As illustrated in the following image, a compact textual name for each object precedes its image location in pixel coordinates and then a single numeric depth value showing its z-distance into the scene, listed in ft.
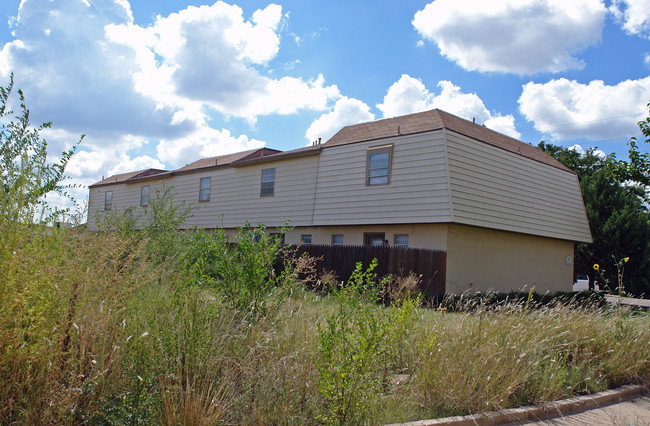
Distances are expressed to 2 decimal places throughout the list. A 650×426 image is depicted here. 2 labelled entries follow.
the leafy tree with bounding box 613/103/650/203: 49.21
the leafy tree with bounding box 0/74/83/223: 12.85
